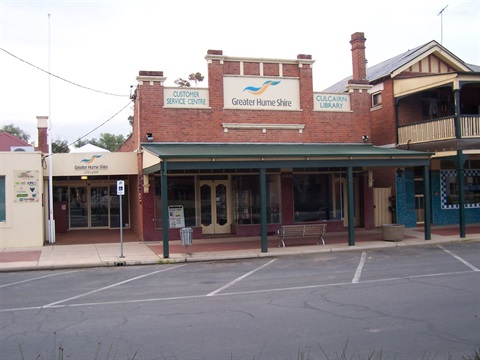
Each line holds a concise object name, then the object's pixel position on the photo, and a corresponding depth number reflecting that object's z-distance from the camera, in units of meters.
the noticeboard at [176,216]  19.50
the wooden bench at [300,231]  17.44
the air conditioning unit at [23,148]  31.00
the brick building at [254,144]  18.86
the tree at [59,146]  59.78
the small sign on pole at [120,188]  15.23
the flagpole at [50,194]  19.06
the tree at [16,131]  92.41
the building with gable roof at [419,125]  22.36
